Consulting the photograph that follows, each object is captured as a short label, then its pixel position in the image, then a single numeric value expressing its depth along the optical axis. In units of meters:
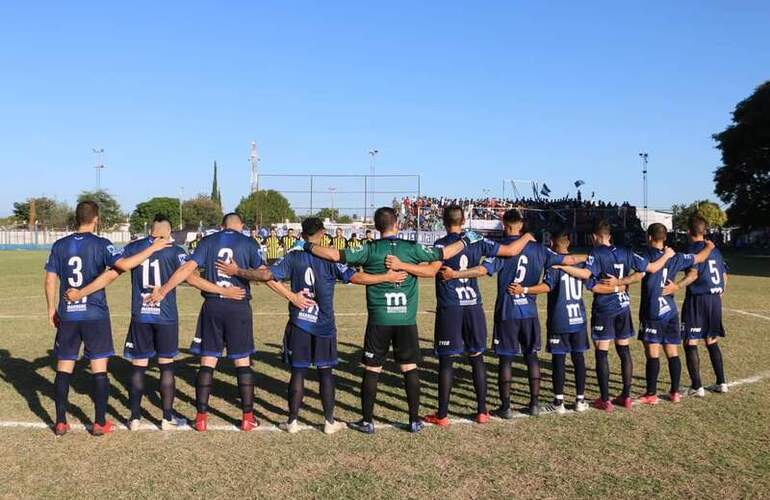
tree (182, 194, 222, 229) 99.06
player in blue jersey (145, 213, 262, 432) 6.28
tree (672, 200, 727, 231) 87.97
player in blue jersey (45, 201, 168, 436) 6.14
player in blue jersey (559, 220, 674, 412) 7.07
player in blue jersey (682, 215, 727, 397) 7.73
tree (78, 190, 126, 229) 75.25
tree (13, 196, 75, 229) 85.06
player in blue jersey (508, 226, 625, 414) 7.04
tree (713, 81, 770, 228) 46.78
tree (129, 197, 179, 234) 99.31
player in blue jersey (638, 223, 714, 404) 7.36
